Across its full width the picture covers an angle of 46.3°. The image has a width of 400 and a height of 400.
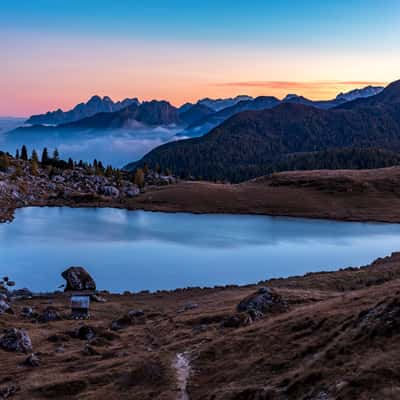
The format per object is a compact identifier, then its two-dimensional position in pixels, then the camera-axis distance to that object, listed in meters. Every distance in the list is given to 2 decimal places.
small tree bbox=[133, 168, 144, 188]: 187.75
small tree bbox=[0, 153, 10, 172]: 164.00
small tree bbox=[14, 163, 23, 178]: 162.70
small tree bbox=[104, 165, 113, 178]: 196.32
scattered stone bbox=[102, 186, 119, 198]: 165.38
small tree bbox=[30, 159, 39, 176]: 175.38
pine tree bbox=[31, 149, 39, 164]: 187.94
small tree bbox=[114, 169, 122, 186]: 181.70
